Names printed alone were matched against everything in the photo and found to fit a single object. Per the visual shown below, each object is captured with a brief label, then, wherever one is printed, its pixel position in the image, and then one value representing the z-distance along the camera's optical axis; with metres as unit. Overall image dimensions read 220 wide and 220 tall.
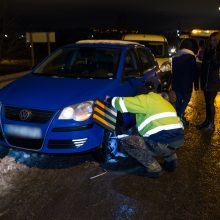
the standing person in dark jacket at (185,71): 4.78
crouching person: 2.97
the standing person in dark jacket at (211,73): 4.71
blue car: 3.08
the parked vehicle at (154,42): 8.61
